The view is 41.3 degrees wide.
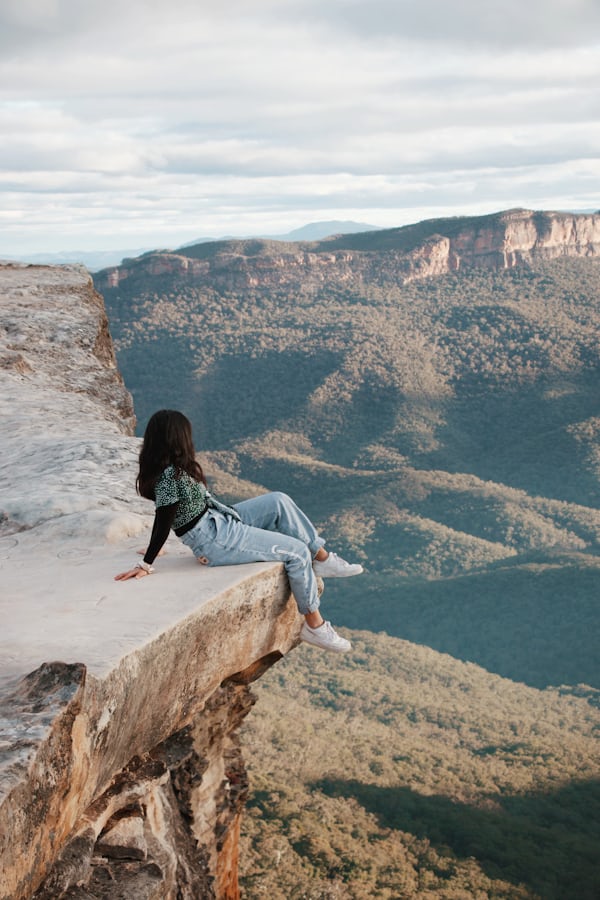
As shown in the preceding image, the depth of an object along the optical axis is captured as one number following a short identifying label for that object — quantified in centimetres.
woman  489
